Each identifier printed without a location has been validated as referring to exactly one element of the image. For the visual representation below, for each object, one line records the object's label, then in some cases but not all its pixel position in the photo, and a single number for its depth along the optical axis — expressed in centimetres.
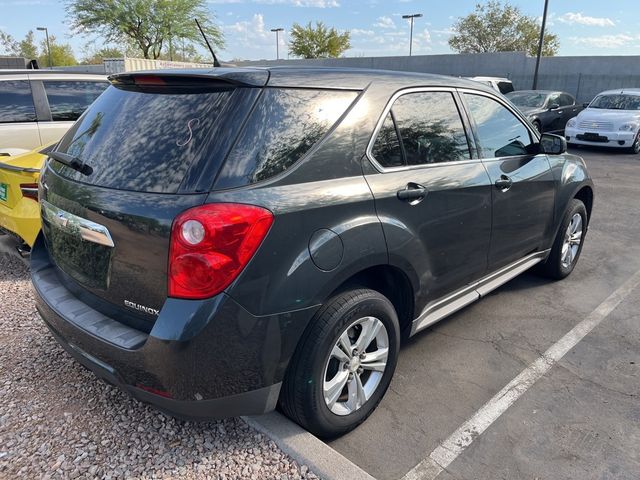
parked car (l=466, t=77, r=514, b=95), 1660
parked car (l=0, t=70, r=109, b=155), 634
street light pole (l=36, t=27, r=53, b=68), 5529
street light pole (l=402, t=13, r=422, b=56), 5103
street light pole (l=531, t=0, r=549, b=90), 2345
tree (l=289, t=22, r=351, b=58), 5475
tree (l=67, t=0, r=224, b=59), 3322
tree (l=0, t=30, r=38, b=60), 5741
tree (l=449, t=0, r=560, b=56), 4794
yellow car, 401
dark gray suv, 197
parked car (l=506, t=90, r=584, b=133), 1427
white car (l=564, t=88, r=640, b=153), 1273
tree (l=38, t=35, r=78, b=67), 6328
